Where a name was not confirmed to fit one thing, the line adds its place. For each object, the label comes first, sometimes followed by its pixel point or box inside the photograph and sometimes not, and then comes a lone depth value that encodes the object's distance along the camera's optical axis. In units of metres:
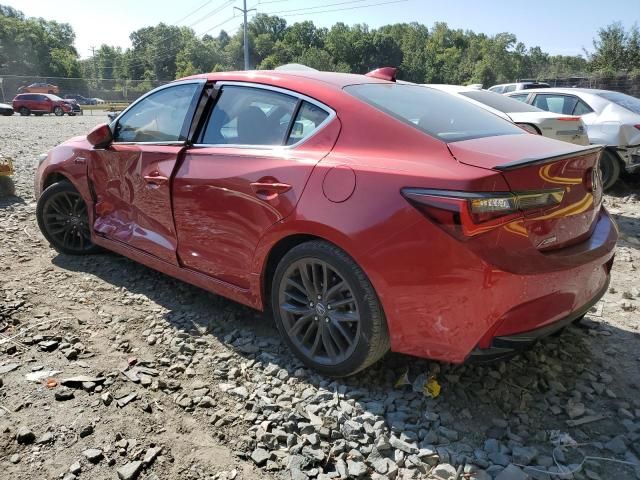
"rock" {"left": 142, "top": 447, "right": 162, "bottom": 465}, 2.17
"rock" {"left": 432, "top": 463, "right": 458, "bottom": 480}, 2.08
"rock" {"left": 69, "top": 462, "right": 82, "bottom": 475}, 2.11
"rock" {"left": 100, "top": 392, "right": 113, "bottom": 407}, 2.57
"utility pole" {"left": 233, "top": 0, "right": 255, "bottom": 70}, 42.78
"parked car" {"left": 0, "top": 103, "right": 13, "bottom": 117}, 31.38
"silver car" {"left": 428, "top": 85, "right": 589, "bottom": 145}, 6.85
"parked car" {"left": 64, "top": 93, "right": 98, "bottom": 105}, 50.23
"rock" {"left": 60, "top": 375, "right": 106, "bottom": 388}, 2.71
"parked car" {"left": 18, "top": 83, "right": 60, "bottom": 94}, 42.91
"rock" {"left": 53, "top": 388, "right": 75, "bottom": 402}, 2.58
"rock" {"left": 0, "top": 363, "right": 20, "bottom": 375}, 2.84
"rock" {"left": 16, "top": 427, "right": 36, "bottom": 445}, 2.28
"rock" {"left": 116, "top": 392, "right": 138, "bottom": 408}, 2.55
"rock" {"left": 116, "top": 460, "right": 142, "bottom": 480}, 2.08
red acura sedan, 2.15
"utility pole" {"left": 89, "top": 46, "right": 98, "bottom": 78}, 111.75
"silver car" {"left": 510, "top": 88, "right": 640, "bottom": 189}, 7.48
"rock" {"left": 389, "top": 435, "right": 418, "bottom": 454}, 2.22
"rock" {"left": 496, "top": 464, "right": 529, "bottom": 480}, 2.04
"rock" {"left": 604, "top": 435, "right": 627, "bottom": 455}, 2.21
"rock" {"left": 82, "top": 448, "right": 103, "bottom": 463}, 2.17
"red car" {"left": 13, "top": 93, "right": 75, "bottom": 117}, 33.50
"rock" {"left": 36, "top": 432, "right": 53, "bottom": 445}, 2.28
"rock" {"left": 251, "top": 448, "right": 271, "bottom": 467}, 2.18
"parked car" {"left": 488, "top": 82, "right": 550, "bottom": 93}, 14.30
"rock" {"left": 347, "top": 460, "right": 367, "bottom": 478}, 2.09
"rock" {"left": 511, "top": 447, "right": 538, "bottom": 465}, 2.14
